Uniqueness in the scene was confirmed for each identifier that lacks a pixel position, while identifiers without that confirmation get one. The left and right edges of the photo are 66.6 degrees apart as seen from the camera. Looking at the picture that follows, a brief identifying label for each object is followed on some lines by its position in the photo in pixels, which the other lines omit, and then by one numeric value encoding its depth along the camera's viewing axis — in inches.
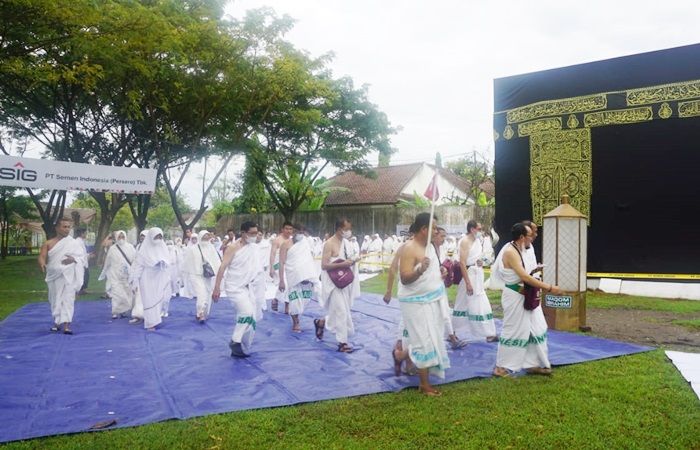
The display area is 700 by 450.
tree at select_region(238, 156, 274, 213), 864.5
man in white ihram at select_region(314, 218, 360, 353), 281.6
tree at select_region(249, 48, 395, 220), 922.7
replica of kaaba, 460.1
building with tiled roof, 1323.8
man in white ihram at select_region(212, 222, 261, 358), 262.4
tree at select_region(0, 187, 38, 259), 1138.7
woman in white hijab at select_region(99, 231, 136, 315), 399.9
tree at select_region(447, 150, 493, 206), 1050.7
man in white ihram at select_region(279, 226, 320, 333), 337.4
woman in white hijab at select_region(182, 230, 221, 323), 383.2
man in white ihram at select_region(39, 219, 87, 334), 323.6
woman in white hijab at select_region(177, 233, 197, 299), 511.0
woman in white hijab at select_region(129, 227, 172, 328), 347.9
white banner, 444.1
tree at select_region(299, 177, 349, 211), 1141.1
